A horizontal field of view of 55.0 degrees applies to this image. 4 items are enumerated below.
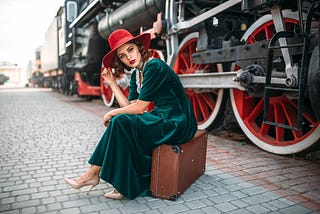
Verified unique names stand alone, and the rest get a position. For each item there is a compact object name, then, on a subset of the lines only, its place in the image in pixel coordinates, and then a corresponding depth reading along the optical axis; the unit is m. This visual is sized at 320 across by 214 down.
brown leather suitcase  2.23
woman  2.20
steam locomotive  2.80
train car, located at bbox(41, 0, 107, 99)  9.24
